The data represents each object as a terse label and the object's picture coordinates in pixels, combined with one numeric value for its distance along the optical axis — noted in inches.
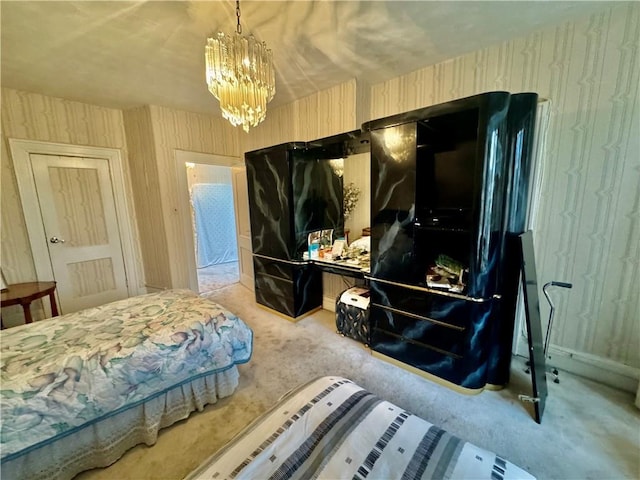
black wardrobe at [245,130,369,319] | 111.7
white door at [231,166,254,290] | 153.0
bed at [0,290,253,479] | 48.4
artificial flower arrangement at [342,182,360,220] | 120.2
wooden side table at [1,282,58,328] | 96.1
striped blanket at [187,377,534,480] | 33.3
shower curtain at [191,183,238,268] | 227.0
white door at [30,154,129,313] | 118.6
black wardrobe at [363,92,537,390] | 65.3
